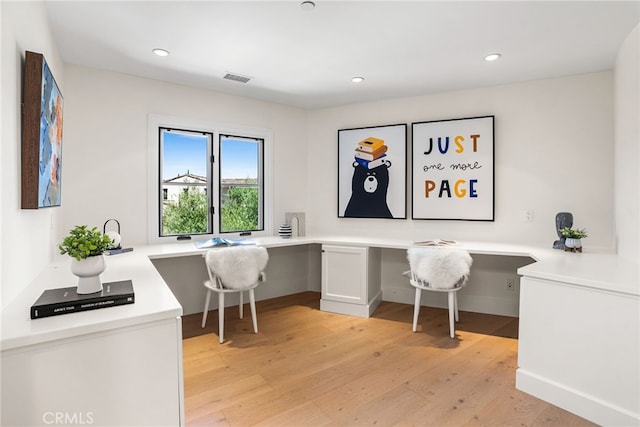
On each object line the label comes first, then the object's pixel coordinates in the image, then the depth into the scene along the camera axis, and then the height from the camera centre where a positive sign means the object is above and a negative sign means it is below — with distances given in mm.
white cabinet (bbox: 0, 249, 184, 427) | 1093 -554
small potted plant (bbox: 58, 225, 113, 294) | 1418 -202
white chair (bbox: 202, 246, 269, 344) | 2883 -513
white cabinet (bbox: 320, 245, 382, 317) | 3529 -752
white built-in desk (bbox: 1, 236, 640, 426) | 1126 -572
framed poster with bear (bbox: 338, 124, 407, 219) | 3945 +452
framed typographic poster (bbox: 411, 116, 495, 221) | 3535 +438
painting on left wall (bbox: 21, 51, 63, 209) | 1542 +375
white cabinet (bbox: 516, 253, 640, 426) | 1796 -752
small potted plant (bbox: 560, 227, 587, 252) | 2801 -244
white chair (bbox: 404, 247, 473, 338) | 2908 -517
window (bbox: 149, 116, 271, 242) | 3439 +319
